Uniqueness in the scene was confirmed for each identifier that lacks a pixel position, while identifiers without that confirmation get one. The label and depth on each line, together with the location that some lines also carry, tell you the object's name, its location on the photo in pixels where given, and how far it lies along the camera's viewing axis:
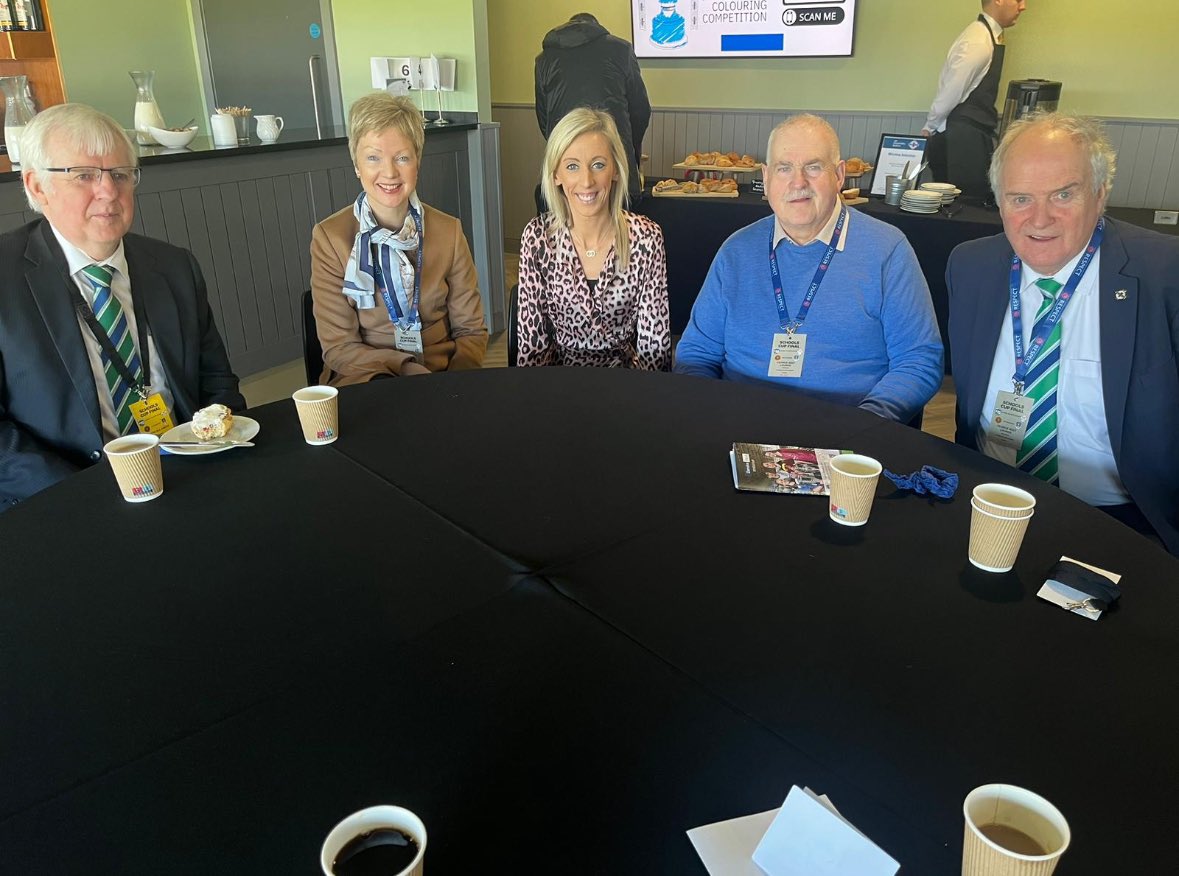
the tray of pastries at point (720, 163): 5.04
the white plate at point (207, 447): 1.58
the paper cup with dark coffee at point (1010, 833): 0.69
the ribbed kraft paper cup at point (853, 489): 1.30
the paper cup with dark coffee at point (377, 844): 0.69
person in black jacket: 4.38
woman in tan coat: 2.44
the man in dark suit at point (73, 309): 1.78
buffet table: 3.99
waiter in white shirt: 4.69
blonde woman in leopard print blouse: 2.40
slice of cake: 1.61
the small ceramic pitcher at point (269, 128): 3.89
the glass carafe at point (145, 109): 3.70
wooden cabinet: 5.17
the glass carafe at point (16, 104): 3.26
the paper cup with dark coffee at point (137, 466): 1.39
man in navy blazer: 1.74
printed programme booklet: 1.44
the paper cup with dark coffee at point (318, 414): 1.62
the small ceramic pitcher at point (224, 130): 3.75
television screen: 5.70
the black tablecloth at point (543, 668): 0.84
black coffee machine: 4.30
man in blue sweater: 2.08
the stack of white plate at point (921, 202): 4.04
